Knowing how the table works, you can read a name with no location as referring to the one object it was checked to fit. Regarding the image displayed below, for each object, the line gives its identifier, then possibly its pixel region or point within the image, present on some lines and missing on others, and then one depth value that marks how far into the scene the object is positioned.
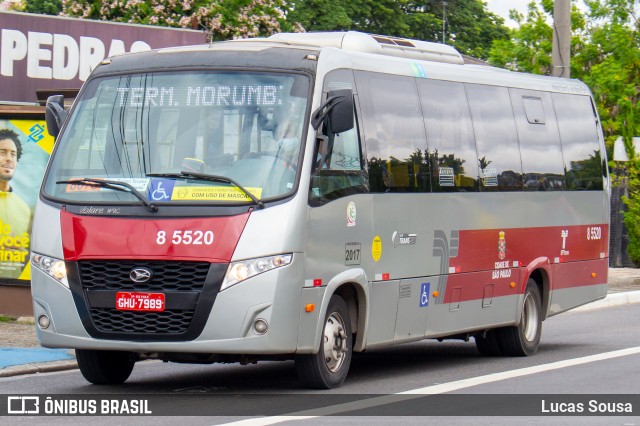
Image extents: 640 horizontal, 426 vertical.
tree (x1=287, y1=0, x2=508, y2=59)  50.09
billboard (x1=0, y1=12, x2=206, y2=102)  19.59
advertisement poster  17.27
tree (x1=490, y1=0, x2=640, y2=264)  33.69
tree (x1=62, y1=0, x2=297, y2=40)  37.66
